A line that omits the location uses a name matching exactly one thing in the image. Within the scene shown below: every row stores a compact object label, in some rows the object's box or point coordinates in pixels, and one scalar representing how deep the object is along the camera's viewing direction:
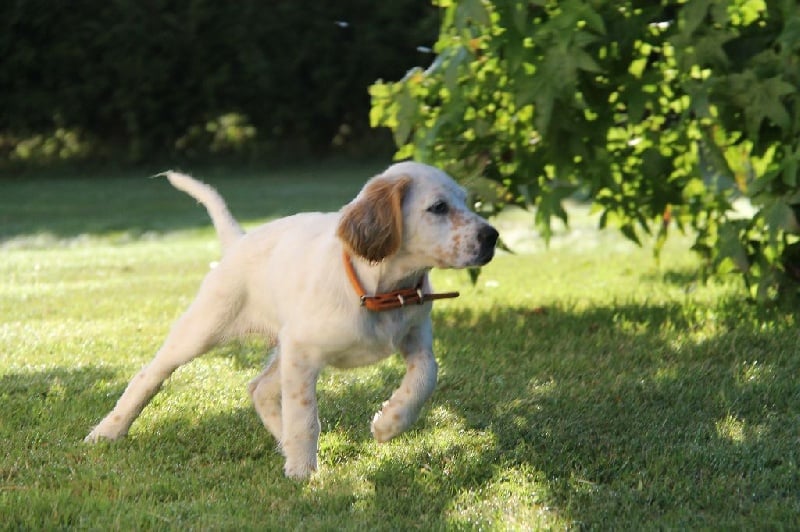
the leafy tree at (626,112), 9.77
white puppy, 6.64
